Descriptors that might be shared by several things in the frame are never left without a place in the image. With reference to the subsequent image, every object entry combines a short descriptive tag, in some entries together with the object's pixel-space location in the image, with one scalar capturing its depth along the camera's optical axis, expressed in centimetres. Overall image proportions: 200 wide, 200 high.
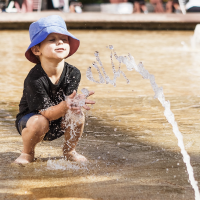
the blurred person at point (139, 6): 1423
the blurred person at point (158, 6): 1436
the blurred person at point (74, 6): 1425
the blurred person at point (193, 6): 1255
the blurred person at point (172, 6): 1434
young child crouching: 237
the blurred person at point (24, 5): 1340
